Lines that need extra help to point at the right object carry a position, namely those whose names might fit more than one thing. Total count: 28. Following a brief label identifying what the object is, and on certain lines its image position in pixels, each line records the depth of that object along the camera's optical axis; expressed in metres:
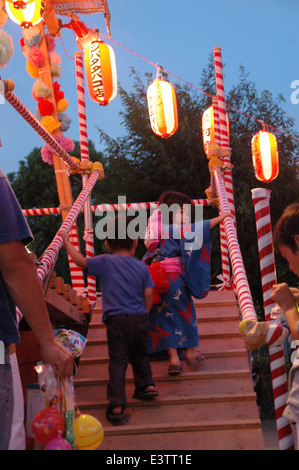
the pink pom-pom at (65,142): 6.71
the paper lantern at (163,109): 8.81
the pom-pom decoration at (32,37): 7.12
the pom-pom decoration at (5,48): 4.44
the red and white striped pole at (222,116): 6.59
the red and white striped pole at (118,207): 6.45
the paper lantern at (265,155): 10.32
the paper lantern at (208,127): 8.89
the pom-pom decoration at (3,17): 5.76
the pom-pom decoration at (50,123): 6.88
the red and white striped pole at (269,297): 2.60
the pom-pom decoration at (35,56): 7.05
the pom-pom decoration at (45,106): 6.97
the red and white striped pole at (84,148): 6.09
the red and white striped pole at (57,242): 3.37
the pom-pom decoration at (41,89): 6.94
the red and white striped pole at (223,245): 6.27
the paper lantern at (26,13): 6.32
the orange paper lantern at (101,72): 7.84
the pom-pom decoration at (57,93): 7.13
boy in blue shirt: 3.54
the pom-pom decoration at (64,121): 7.08
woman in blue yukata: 4.07
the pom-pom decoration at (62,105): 7.09
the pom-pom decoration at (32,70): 7.19
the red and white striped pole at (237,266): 2.96
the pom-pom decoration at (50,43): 7.22
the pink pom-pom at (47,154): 6.82
